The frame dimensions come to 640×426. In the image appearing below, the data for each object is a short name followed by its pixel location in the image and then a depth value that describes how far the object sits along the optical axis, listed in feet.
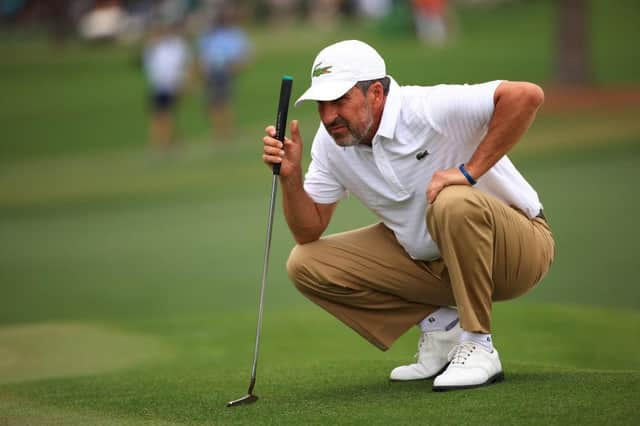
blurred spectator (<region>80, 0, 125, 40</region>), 123.54
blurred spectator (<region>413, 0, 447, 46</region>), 107.34
